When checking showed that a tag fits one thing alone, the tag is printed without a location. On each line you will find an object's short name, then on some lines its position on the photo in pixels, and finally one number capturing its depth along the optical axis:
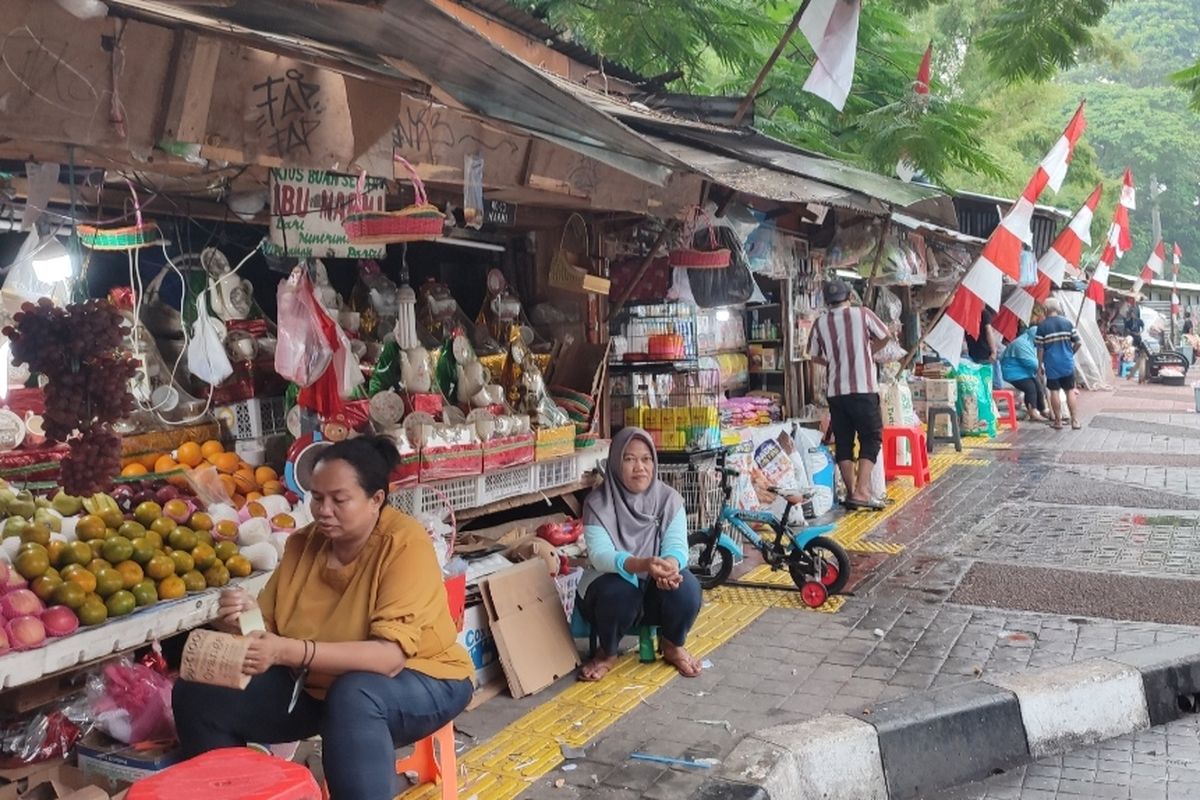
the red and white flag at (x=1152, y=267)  24.73
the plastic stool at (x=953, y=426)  12.74
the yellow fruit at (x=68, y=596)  3.66
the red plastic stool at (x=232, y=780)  2.36
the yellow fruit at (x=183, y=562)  4.16
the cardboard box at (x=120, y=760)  3.46
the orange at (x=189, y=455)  5.24
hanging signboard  4.61
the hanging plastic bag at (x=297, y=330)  4.83
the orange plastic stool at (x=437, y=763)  3.64
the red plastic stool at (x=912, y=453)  10.37
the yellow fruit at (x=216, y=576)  4.27
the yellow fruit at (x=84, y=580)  3.73
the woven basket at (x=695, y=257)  7.66
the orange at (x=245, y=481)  5.23
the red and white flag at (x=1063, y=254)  12.28
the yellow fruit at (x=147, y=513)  4.30
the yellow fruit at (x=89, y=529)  4.04
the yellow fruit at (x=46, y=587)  3.66
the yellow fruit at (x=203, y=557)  4.25
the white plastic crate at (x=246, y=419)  5.59
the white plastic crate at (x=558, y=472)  6.59
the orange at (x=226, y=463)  5.27
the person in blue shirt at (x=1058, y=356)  14.22
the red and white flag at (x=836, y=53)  5.94
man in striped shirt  8.88
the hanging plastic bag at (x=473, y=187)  4.49
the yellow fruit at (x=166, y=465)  5.00
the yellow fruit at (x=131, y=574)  3.92
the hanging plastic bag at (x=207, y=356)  5.04
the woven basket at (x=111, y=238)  4.95
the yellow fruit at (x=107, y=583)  3.80
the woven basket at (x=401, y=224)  4.18
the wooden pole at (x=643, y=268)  7.39
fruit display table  3.43
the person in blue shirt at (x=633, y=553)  5.01
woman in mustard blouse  2.99
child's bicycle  6.36
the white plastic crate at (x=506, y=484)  6.03
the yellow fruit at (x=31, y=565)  3.70
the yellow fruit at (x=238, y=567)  4.37
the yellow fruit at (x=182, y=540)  4.24
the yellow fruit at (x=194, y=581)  4.15
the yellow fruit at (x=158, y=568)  4.04
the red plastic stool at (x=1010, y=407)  14.93
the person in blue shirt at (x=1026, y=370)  15.38
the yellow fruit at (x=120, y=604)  3.79
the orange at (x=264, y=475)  5.32
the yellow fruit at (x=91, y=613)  3.67
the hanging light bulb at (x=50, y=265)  4.39
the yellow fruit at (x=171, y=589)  4.02
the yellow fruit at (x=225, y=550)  4.38
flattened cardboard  4.86
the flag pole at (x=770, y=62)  5.74
